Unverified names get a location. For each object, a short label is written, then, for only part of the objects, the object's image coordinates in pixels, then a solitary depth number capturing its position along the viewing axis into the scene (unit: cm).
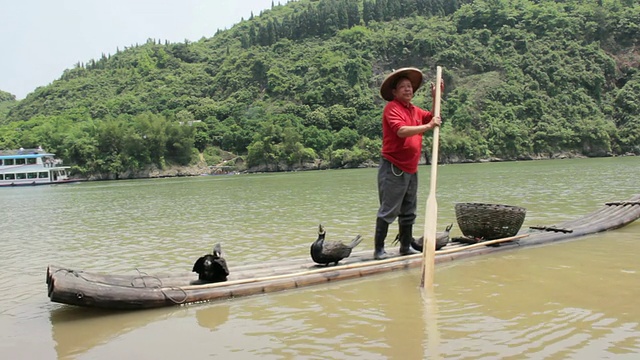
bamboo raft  434
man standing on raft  562
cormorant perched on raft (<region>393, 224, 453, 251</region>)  640
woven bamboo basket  687
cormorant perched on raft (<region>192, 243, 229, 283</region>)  488
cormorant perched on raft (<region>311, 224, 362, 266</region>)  549
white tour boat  6238
